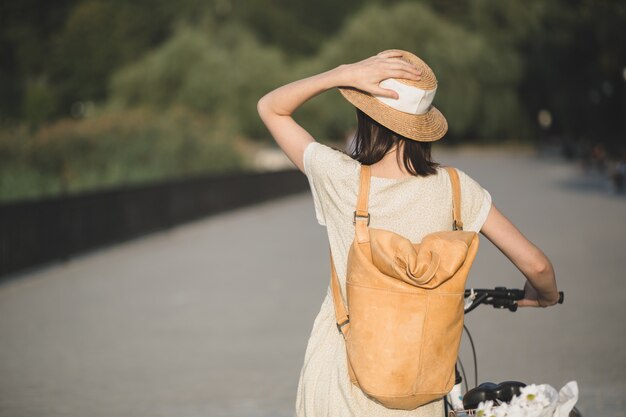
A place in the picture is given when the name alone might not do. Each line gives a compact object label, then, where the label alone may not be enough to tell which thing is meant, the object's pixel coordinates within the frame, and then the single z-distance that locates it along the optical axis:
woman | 5.50
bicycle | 6.25
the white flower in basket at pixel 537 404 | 5.76
